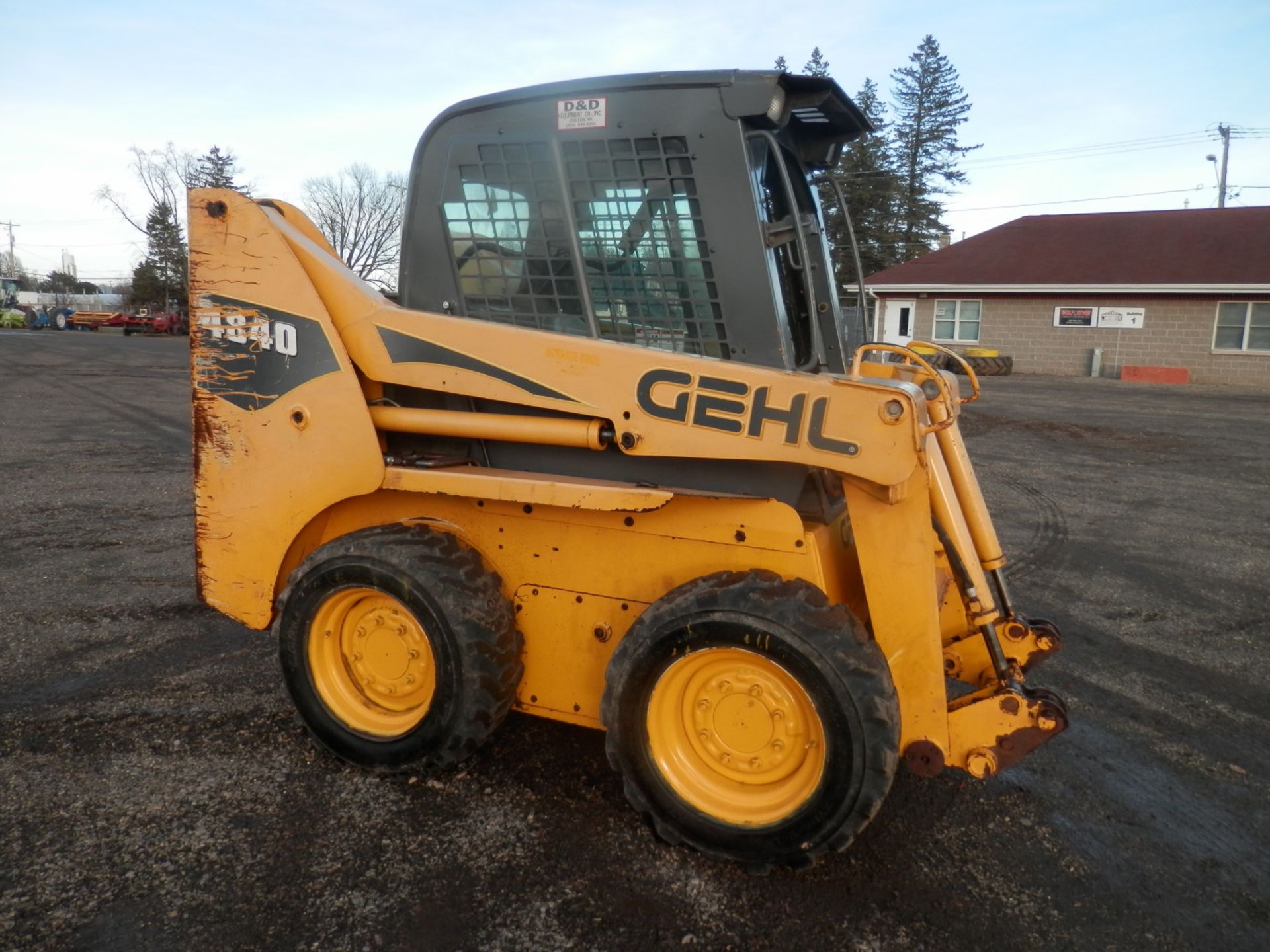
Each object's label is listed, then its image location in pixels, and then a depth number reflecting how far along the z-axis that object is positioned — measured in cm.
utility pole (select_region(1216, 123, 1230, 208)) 4234
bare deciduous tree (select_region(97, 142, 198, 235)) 5550
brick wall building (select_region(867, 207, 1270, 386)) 2411
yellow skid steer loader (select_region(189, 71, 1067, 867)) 298
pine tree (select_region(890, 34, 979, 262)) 4541
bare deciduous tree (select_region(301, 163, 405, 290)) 4572
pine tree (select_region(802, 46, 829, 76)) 4878
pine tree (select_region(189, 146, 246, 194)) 5541
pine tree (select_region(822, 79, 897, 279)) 4297
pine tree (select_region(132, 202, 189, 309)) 5538
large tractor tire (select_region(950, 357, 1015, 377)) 2608
